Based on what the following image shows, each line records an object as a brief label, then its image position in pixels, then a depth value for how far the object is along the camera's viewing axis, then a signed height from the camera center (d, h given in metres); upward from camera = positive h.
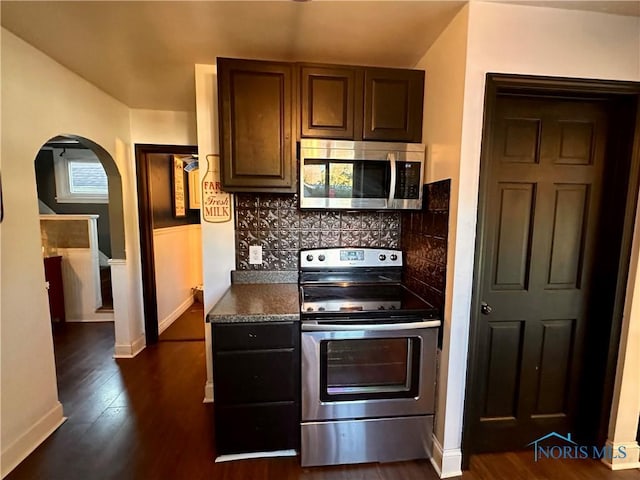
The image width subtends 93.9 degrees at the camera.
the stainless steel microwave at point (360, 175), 1.81 +0.24
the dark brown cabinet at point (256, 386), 1.59 -0.95
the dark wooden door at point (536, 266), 1.67 -0.29
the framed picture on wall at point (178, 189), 3.92 +0.29
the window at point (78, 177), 4.57 +0.49
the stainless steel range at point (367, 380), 1.63 -0.95
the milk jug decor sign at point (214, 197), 2.17 +0.10
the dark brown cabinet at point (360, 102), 1.83 +0.69
